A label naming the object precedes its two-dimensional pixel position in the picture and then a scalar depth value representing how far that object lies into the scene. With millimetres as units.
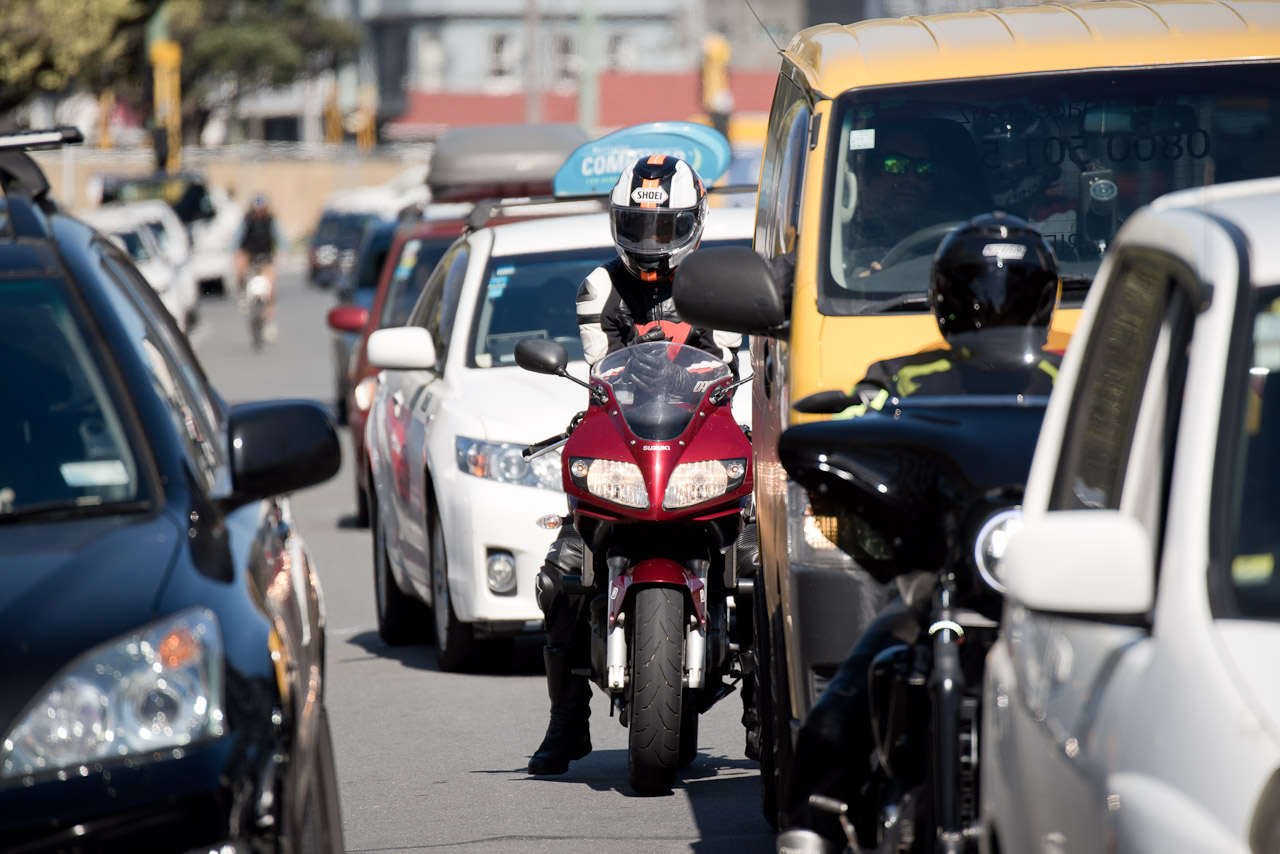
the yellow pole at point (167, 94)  107087
